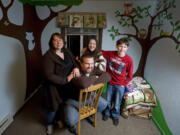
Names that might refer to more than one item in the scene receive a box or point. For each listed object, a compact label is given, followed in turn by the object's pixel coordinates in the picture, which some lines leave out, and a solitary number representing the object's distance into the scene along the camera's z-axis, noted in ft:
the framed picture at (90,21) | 7.29
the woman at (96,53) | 5.37
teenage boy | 5.29
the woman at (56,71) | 3.84
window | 7.70
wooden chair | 4.21
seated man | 4.04
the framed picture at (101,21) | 7.30
